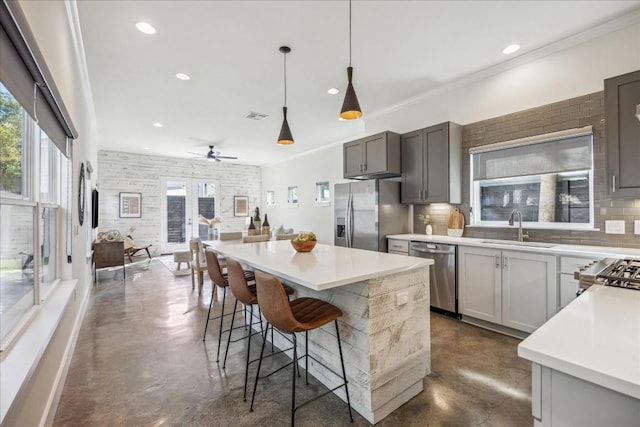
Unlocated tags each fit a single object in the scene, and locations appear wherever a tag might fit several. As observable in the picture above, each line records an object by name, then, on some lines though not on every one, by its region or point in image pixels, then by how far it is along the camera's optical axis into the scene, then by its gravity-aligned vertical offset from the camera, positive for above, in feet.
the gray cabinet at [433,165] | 12.07 +2.19
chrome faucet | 10.60 -0.41
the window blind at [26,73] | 3.58 +2.29
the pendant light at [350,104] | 7.44 +2.86
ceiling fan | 23.02 +4.79
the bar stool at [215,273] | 8.35 -1.70
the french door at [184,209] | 27.91 +0.65
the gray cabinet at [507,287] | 8.79 -2.40
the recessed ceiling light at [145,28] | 8.79 +5.80
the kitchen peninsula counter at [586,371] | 2.25 -1.25
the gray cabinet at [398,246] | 12.59 -1.41
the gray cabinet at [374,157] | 13.58 +2.88
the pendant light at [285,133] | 10.03 +2.85
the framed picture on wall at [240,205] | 31.83 +1.07
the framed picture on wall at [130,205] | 25.81 +0.95
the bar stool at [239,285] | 6.88 -1.69
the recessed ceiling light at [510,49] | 10.02 +5.83
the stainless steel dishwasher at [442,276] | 11.05 -2.41
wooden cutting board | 12.44 -0.24
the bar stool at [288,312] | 5.34 -1.98
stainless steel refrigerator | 13.32 +0.08
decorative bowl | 8.54 -0.92
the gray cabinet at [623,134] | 7.37 +2.10
